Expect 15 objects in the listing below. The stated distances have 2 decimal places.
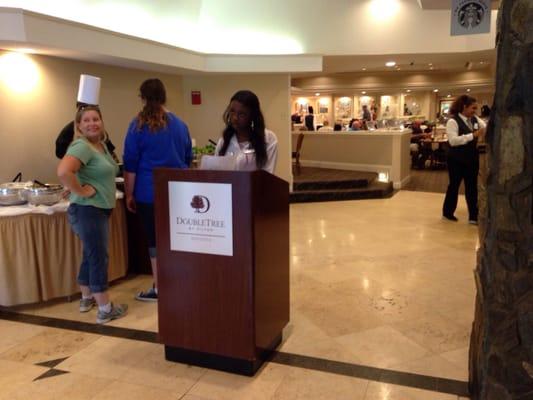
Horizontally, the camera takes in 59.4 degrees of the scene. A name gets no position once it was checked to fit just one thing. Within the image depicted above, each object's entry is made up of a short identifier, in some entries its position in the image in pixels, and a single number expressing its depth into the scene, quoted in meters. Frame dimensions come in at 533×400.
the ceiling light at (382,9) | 7.48
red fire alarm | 8.02
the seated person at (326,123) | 17.75
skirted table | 3.43
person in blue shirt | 3.19
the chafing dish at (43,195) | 3.53
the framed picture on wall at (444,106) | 19.60
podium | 2.39
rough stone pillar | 1.80
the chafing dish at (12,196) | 3.55
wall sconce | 4.81
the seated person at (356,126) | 11.34
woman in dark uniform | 5.81
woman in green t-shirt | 2.95
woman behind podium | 2.76
